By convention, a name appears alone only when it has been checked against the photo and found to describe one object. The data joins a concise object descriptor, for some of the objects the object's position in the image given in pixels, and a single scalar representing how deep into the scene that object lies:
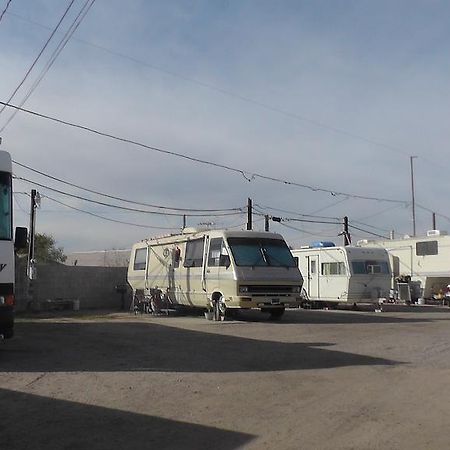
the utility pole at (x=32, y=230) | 24.34
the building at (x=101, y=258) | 46.03
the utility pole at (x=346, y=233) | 41.41
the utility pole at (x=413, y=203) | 42.59
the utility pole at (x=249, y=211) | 35.22
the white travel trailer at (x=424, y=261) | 27.89
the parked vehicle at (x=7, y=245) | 10.09
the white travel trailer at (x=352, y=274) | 25.42
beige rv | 18.34
